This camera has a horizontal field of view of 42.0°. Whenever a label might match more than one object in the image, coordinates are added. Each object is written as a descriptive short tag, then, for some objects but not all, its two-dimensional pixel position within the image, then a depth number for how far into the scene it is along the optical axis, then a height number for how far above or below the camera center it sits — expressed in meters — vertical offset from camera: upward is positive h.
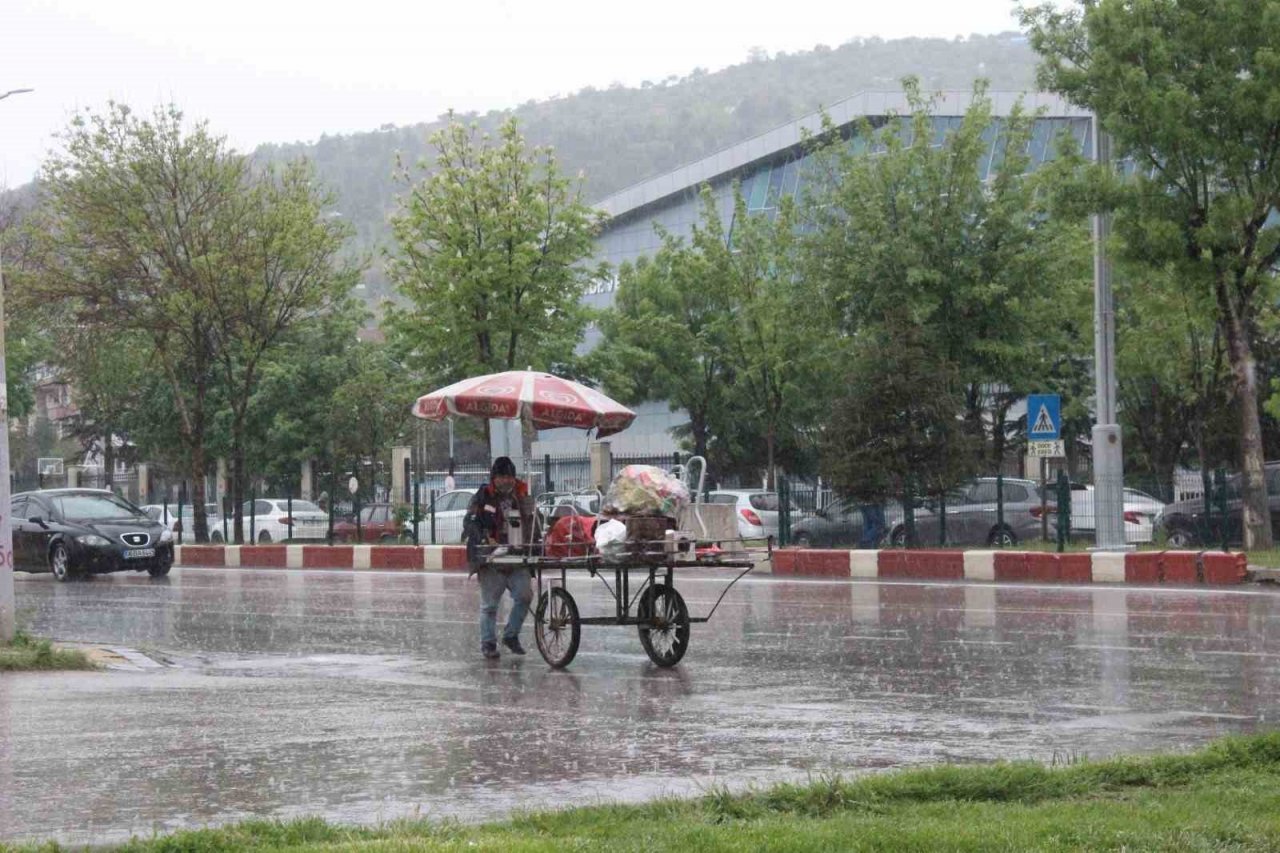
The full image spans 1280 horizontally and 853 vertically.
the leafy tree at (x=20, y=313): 41.50 +6.05
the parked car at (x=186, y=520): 46.57 -0.10
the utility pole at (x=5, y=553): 14.93 -0.30
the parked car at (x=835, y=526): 30.69 -0.36
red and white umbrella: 14.48 +0.97
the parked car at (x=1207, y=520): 27.70 -0.32
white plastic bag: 12.62 -0.22
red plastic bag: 13.27 -0.21
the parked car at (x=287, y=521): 46.66 -0.16
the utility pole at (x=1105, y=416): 26.70 +1.43
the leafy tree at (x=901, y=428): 29.30 +1.40
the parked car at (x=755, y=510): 33.44 -0.02
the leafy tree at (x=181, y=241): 41.34 +6.97
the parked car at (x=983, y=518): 30.47 -0.23
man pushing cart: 12.69 -0.25
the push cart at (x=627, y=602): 12.85 -0.75
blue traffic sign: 27.11 +1.41
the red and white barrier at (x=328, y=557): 34.41 -0.94
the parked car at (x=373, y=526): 43.59 -0.31
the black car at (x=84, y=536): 29.00 -0.31
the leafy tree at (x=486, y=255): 39.53 +6.18
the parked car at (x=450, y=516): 39.06 -0.06
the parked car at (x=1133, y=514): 29.61 -0.20
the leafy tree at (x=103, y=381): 45.69 +4.80
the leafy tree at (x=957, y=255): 35.97 +5.53
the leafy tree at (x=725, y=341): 47.22 +5.05
